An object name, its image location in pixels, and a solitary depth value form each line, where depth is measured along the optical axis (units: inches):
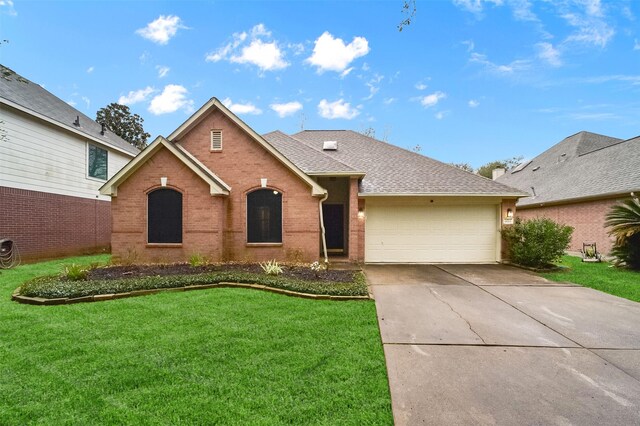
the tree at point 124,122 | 1393.9
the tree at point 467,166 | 1792.6
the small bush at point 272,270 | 319.9
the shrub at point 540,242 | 383.9
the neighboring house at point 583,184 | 542.0
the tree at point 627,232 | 386.0
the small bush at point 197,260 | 357.1
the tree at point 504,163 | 1868.5
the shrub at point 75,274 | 287.6
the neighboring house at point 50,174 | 424.2
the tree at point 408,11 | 131.1
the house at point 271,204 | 390.3
